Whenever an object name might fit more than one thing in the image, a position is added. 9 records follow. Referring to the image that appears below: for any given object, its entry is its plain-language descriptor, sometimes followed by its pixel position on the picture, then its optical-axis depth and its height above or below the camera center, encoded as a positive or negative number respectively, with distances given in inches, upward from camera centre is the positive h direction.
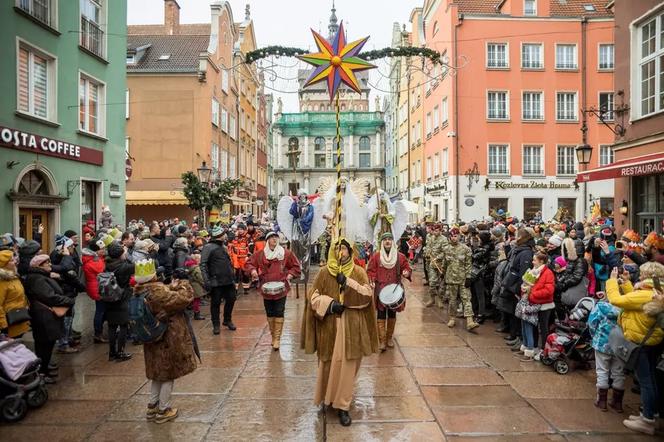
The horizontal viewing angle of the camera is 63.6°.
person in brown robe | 205.9 -40.4
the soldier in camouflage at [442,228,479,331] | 358.0 -33.6
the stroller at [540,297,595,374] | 261.4 -60.1
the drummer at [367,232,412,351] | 310.5 -29.6
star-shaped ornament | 259.3 +78.6
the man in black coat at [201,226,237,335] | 350.0 -31.9
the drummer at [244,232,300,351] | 314.8 -30.0
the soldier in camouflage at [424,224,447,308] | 408.8 -29.3
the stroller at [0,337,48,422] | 204.2 -61.7
